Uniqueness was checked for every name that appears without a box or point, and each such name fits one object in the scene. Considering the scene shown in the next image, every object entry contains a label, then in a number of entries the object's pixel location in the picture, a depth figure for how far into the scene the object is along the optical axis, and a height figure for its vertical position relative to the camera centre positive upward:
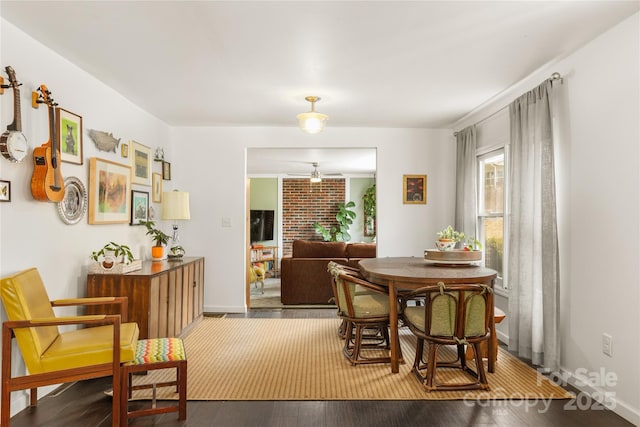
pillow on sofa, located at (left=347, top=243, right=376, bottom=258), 5.89 -0.50
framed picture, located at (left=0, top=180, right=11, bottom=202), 2.40 +0.15
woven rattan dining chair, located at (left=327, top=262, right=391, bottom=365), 3.27 -0.74
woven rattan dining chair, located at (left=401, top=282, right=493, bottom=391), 2.73 -0.71
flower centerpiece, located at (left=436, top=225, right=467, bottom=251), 3.68 -0.22
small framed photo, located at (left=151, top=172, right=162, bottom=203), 4.65 +0.32
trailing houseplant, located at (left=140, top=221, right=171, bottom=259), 4.21 -0.25
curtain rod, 3.01 +1.05
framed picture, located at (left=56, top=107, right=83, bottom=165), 2.91 +0.60
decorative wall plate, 2.98 +0.11
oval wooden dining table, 2.92 -0.45
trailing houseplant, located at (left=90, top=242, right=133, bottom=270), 3.24 -0.33
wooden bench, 2.31 -0.89
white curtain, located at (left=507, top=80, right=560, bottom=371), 3.00 -0.15
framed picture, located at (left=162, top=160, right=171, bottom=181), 4.96 +0.56
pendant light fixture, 3.86 +0.91
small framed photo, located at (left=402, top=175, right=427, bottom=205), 5.36 +0.35
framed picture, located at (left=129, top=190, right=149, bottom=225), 4.12 +0.10
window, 4.21 +0.08
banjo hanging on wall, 2.39 +0.48
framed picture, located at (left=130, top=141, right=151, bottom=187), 4.12 +0.55
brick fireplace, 9.79 +0.24
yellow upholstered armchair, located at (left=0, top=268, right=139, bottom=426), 2.17 -0.74
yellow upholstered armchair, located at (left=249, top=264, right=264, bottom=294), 7.17 -1.02
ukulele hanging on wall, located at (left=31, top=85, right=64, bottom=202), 2.63 +0.33
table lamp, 4.60 +0.11
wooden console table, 3.19 -0.65
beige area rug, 2.75 -1.20
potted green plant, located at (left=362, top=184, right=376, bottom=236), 9.65 +0.14
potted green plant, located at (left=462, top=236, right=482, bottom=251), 3.71 -0.28
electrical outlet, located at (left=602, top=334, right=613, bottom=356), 2.55 -0.81
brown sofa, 5.79 -0.90
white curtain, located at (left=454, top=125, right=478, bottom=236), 4.61 +0.39
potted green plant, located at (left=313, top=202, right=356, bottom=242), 9.59 -0.26
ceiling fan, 8.62 +0.94
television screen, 9.40 -0.21
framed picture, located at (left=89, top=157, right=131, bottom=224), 3.35 +0.21
